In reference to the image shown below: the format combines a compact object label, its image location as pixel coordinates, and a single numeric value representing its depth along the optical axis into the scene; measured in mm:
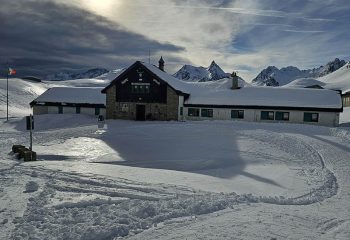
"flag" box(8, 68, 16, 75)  50434
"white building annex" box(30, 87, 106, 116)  45531
